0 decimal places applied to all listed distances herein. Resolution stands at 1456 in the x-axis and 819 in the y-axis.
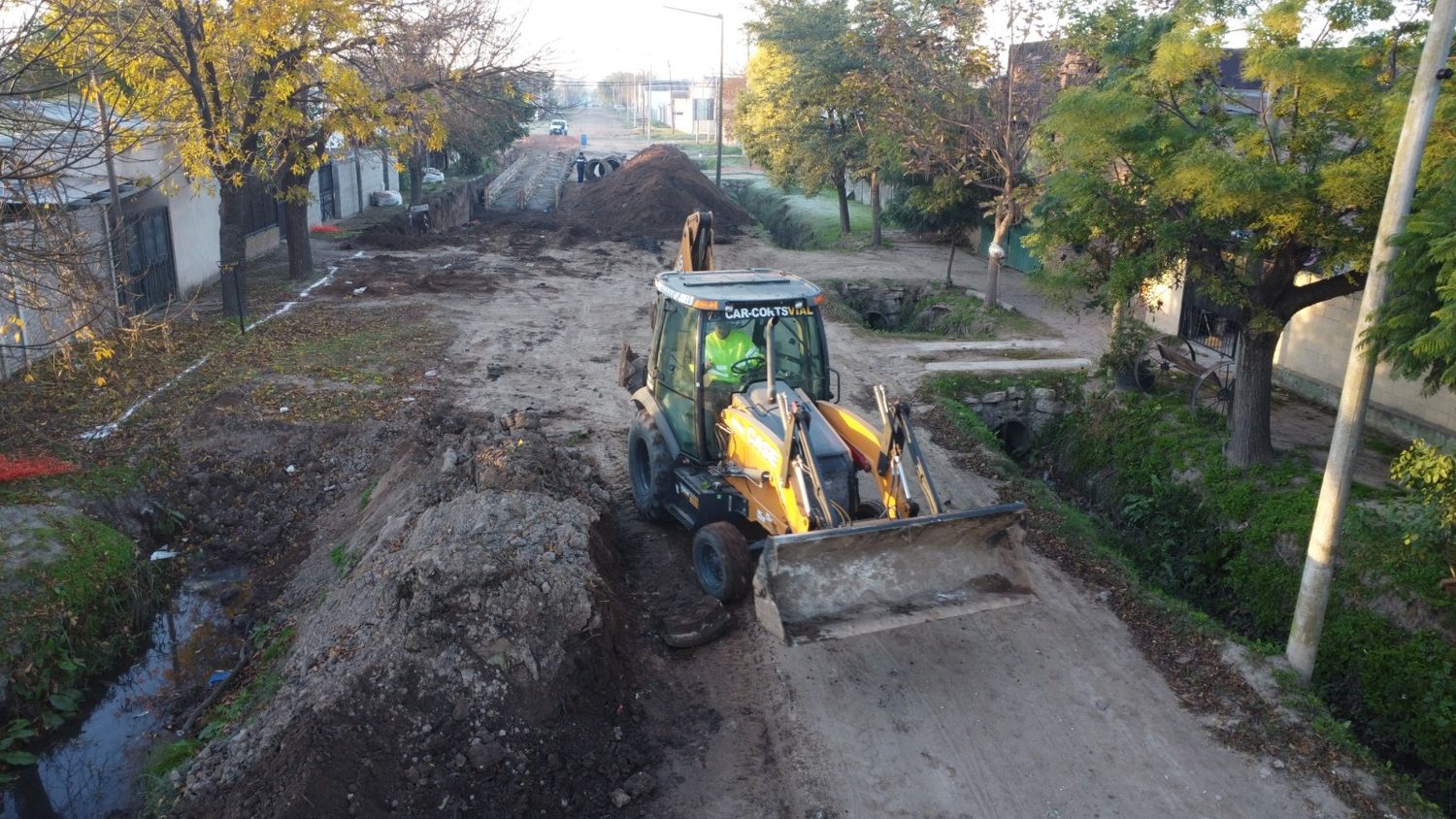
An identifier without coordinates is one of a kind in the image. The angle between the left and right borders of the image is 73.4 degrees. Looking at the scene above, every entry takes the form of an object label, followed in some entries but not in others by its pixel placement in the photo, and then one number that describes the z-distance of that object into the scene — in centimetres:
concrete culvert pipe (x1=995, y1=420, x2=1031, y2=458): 1584
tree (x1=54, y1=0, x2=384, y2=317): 1537
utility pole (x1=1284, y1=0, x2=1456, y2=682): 666
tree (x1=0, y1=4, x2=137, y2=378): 787
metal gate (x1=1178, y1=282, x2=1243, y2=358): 1741
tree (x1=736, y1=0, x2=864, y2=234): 2744
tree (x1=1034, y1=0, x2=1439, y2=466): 909
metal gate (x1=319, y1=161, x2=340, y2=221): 3294
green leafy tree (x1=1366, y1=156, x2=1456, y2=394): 669
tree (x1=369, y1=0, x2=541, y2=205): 1886
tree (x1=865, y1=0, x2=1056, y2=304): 1959
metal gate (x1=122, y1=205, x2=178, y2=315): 1820
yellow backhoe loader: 730
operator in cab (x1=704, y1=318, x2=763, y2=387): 923
